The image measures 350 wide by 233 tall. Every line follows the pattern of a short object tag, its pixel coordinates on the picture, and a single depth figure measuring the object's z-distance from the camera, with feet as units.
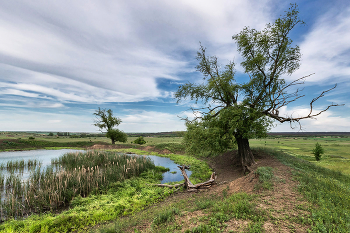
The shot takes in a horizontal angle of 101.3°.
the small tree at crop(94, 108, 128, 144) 154.71
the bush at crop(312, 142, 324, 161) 60.95
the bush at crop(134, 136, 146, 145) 166.61
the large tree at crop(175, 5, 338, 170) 41.83
